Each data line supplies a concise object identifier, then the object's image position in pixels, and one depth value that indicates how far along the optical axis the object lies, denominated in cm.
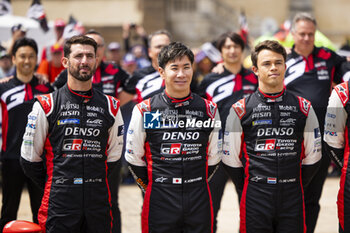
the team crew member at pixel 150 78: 1106
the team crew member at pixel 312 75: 1069
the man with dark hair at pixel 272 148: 828
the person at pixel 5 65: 1781
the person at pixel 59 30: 1762
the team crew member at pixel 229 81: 1119
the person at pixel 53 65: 1509
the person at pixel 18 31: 1479
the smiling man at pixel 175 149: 794
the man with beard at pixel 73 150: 802
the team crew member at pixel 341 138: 856
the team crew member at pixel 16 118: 1059
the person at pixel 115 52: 2158
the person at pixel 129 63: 2040
